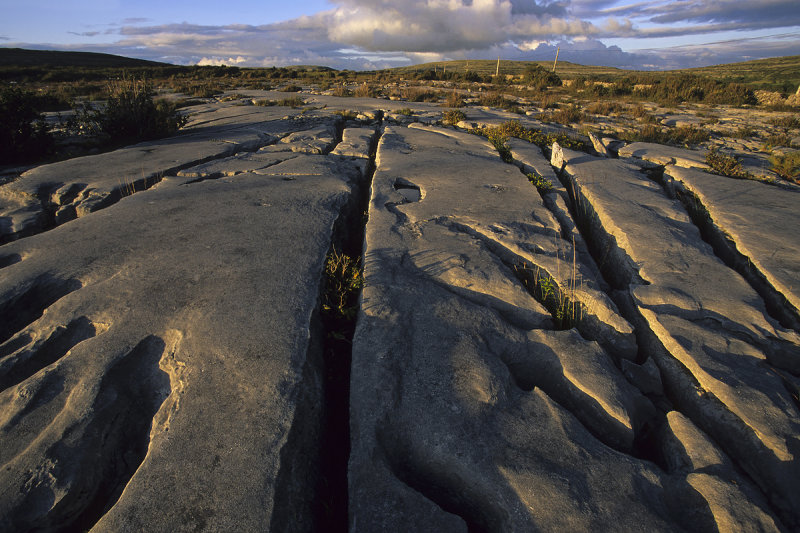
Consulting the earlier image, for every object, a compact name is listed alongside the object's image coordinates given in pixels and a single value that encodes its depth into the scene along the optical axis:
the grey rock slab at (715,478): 1.72
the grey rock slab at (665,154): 7.06
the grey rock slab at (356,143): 7.01
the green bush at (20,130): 6.33
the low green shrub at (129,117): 7.85
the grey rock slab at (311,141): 7.13
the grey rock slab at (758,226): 3.39
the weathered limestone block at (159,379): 1.63
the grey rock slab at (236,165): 5.57
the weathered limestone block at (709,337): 2.07
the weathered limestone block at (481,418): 1.71
